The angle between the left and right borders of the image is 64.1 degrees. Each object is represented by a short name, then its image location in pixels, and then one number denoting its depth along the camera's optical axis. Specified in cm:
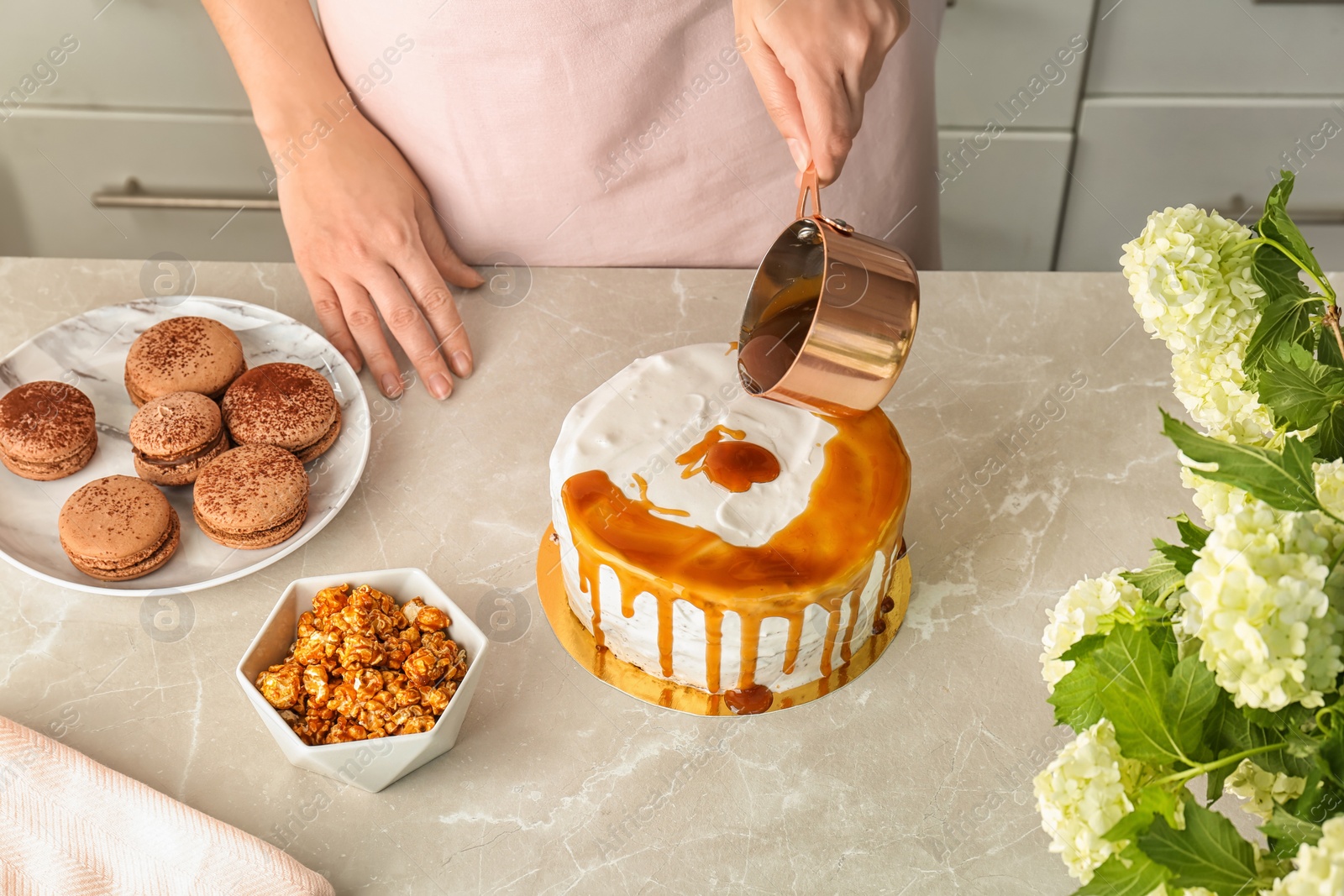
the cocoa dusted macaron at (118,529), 101
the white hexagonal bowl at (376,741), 86
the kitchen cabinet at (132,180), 228
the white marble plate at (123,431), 105
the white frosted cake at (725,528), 90
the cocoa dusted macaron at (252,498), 103
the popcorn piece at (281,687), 88
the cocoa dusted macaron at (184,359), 116
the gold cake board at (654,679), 98
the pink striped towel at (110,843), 82
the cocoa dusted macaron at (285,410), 112
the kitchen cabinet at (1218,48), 210
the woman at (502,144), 124
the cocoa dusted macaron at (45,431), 110
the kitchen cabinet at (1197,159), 223
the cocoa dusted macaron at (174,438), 109
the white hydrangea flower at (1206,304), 60
